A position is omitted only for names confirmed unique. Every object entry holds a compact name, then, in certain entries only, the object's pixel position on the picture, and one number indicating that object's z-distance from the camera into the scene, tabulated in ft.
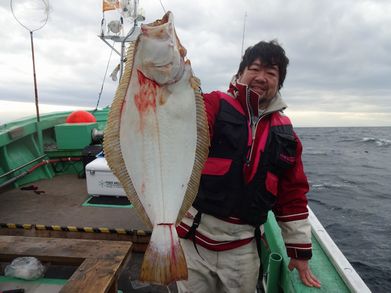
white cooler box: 15.70
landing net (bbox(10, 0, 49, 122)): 16.39
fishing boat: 8.05
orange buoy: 21.89
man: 6.48
